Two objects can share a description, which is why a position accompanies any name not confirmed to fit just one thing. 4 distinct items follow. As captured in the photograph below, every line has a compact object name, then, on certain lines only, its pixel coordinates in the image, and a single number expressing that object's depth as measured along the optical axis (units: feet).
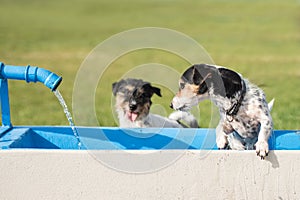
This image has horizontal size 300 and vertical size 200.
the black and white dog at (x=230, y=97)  21.52
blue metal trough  24.48
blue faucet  22.08
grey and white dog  27.85
